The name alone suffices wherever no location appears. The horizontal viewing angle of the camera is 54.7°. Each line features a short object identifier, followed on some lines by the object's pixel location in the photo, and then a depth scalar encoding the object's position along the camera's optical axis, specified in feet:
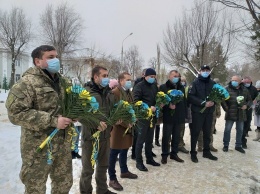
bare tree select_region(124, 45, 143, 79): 118.11
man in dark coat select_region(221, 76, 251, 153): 21.08
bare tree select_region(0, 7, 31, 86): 82.94
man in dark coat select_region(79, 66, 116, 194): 11.41
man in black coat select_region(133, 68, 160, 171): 16.06
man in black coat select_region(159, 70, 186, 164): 17.66
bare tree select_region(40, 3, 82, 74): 74.28
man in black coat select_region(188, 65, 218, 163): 18.38
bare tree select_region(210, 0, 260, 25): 18.37
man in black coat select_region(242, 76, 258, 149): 23.76
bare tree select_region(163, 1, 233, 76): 55.26
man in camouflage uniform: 8.29
